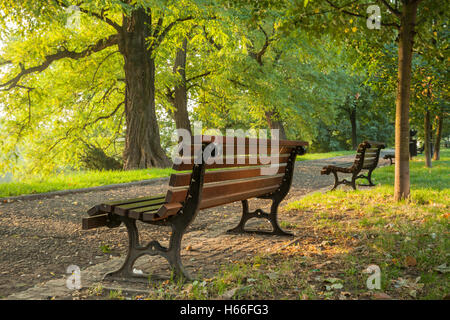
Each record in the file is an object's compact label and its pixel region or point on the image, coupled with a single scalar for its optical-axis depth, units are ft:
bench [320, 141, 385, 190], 30.63
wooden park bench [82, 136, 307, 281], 11.96
